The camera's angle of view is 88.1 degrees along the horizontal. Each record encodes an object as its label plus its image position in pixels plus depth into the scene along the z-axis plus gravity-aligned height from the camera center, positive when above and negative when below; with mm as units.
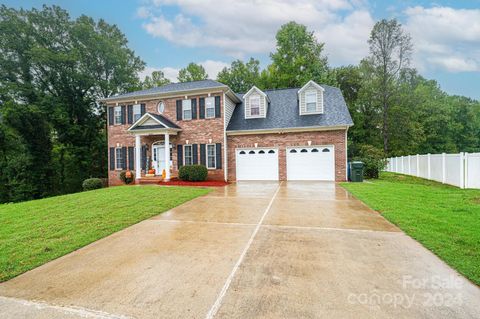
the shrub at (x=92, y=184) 17250 -1675
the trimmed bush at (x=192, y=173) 15078 -893
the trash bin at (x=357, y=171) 14125 -884
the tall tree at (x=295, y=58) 26891 +11168
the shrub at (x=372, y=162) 16156 -425
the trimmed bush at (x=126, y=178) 16969 -1276
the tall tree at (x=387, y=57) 21297 +8701
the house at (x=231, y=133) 15335 +1624
